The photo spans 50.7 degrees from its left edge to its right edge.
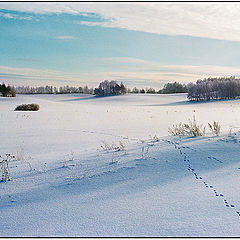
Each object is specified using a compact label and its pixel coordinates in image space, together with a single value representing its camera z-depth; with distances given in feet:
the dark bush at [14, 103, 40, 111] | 86.33
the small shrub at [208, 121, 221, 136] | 26.23
